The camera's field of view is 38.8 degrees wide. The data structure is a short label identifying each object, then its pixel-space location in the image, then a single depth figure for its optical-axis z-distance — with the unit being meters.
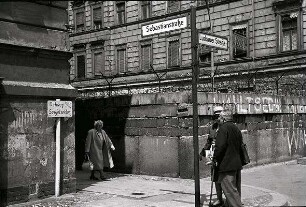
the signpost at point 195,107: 7.75
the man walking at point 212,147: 8.23
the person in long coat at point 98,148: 12.62
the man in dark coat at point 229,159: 7.70
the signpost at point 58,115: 9.67
